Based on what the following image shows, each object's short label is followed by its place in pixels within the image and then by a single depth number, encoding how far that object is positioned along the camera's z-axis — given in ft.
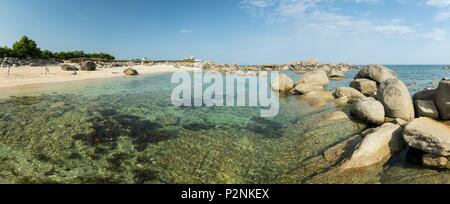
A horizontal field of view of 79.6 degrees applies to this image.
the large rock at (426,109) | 38.24
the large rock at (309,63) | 319.47
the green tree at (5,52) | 165.68
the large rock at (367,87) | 68.23
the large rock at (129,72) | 156.87
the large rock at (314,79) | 90.07
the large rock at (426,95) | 41.43
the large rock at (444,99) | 36.40
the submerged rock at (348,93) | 64.99
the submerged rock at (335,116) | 46.91
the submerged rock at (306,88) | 79.88
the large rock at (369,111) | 41.50
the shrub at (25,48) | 175.94
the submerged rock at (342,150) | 30.83
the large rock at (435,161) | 24.95
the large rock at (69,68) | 143.43
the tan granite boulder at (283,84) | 88.89
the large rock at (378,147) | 28.07
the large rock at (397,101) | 40.54
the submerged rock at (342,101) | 61.05
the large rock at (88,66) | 152.76
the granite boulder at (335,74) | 150.40
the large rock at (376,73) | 71.97
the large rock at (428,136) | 24.91
